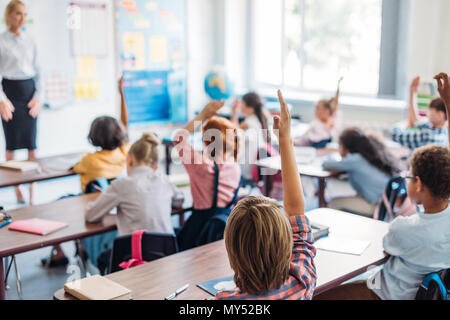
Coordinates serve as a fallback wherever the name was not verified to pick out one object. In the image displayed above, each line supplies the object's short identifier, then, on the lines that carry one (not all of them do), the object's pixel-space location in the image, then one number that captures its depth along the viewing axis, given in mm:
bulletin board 6707
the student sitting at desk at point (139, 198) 2736
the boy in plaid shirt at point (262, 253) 1287
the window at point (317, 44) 6609
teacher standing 4938
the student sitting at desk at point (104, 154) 3455
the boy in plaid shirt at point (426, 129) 4301
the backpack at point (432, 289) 2037
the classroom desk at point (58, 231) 2408
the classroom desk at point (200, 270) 1890
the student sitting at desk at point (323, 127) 5000
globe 7074
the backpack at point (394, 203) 3469
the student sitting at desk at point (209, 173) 2971
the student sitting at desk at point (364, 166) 3818
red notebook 2551
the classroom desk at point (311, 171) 3861
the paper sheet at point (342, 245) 2275
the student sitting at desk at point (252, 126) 4672
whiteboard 5836
